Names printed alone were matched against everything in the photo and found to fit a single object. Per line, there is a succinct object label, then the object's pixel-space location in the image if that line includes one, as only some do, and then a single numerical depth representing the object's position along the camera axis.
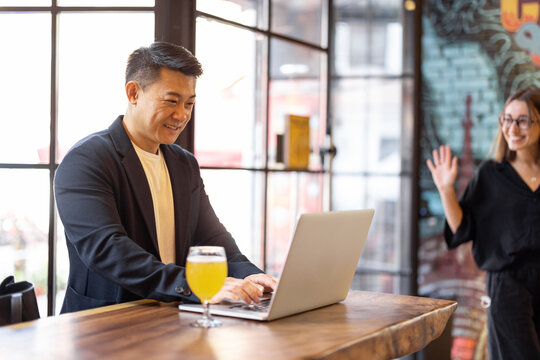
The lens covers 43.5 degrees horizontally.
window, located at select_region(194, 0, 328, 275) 3.23
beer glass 1.55
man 1.82
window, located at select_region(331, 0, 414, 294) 4.20
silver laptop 1.60
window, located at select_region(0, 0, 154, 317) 2.93
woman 3.02
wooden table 1.31
